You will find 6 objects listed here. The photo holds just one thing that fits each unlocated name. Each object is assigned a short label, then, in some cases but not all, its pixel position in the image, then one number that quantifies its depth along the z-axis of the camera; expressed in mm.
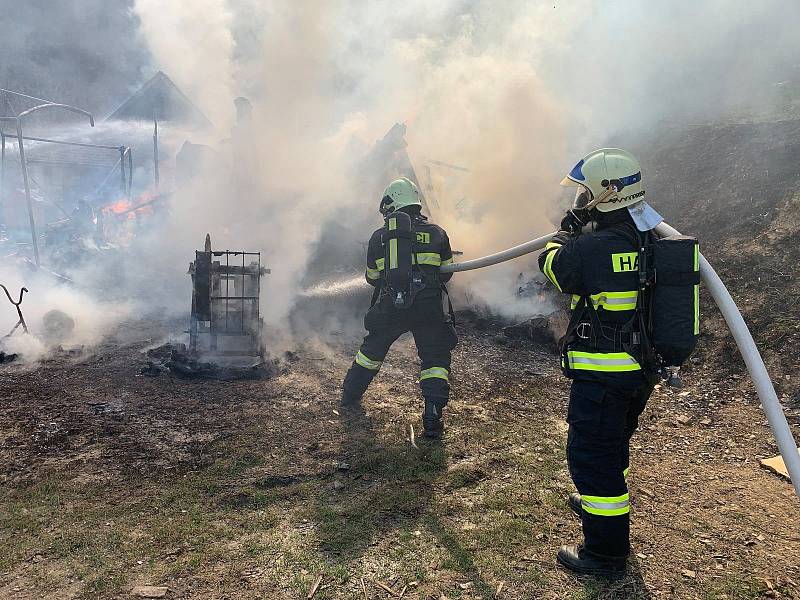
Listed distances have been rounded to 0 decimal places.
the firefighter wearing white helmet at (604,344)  2805
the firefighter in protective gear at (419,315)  4754
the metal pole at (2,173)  13639
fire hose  2588
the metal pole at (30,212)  11742
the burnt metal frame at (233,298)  6152
